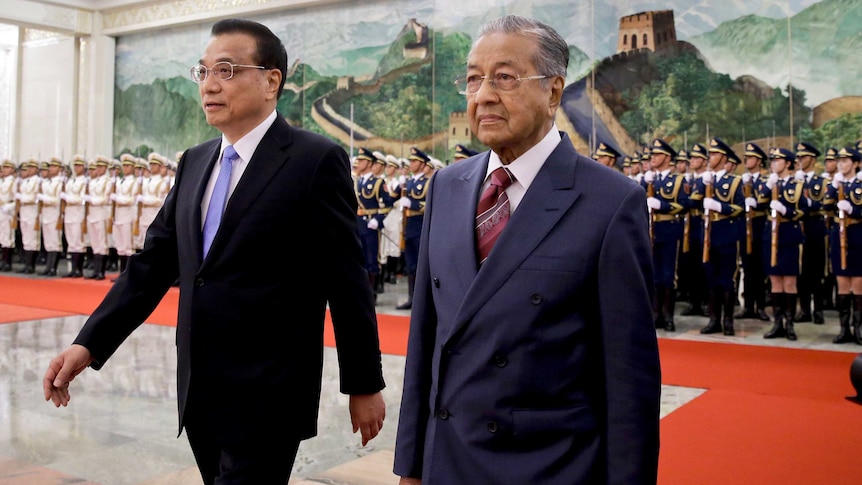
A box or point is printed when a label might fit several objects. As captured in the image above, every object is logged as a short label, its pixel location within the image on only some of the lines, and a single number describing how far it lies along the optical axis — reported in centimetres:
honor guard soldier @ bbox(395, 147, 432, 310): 1008
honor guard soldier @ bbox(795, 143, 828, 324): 902
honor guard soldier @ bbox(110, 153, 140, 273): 1287
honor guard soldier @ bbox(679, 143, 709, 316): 848
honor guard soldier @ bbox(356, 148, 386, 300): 1042
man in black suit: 213
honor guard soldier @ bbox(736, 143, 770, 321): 842
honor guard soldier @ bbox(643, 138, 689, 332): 847
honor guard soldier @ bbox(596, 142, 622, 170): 971
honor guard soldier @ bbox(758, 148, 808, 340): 791
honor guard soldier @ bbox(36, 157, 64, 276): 1344
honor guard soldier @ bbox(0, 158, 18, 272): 1388
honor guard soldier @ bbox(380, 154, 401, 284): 1108
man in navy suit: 163
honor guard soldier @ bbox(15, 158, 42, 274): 1366
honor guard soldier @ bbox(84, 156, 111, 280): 1298
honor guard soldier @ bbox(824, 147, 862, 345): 757
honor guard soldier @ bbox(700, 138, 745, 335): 812
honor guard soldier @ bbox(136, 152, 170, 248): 1264
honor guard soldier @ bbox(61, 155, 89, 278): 1311
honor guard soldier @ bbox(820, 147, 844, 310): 921
